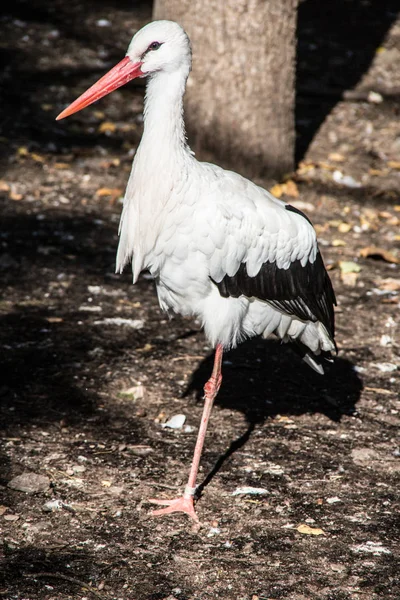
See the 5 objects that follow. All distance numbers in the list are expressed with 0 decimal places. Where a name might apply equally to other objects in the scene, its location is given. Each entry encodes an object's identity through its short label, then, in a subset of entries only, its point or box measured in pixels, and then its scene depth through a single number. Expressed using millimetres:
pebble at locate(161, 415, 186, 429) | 9805
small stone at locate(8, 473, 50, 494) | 8398
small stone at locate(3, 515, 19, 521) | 7918
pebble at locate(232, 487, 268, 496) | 8703
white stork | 8000
